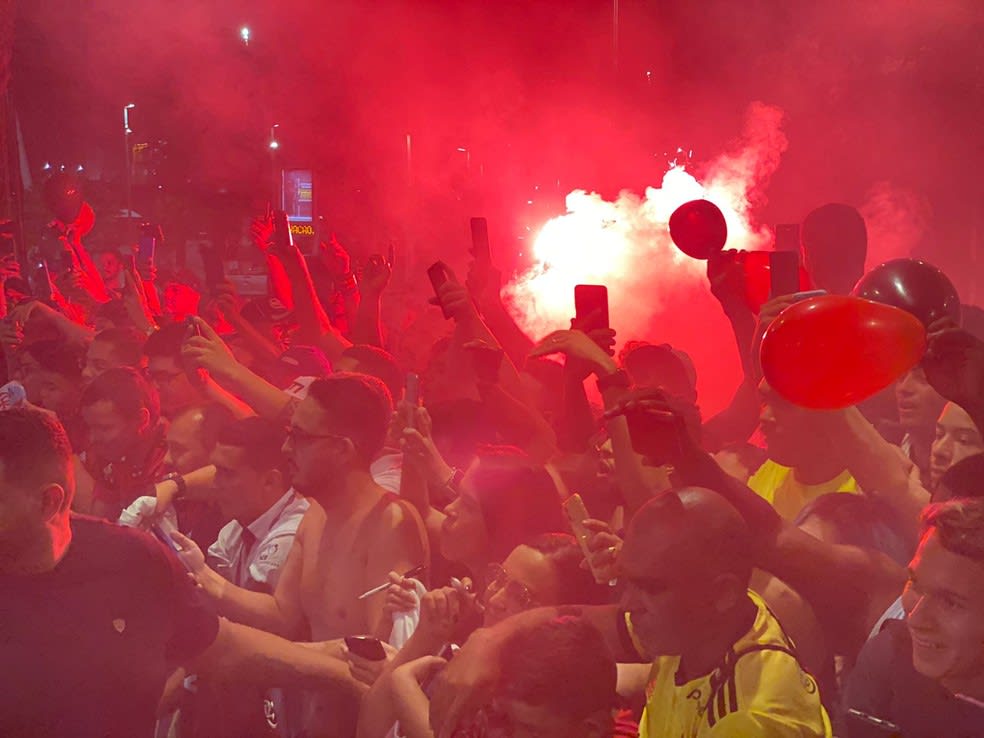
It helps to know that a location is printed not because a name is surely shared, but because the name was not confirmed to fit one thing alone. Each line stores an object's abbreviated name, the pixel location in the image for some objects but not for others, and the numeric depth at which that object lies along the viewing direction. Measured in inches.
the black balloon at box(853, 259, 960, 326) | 116.2
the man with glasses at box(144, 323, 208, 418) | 213.5
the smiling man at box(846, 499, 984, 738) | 89.4
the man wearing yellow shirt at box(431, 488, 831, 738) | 89.9
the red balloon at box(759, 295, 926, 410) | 98.6
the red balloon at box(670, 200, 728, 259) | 150.3
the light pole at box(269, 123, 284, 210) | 611.2
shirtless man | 141.3
